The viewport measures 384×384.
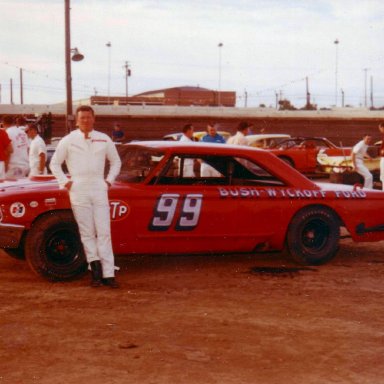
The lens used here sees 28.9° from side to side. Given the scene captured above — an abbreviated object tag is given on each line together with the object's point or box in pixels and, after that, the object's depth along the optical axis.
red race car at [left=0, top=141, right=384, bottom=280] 7.33
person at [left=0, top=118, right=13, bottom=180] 10.92
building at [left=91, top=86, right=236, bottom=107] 83.62
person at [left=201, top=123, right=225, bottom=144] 13.22
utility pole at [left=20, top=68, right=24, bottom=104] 83.19
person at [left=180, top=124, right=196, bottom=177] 8.09
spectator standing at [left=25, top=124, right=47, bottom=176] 11.99
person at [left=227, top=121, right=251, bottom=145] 12.94
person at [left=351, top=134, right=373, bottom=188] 15.38
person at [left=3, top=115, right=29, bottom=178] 11.43
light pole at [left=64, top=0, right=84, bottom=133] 24.70
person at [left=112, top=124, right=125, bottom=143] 27.73
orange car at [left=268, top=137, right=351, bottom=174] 23.70
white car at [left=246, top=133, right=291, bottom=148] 24.89
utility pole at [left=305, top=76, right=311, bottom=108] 81.89
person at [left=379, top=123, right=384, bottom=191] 13.43
